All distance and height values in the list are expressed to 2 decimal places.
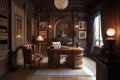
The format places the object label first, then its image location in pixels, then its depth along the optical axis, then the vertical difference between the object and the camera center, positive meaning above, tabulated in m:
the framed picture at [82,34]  6.47 +0.41
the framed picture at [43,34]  6.46 +0.45
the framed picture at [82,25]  6.48 +1.13
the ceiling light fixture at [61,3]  3.45 +1.49
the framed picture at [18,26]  3.95 +0.68
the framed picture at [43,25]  6.47 +1.13
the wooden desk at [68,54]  3.70 -0.69
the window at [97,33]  5.10 +0.45
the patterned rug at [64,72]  3.14 -1.24
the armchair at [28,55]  3.56 -0.63
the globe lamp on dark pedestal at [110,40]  1.79 +0.00
